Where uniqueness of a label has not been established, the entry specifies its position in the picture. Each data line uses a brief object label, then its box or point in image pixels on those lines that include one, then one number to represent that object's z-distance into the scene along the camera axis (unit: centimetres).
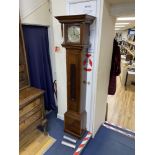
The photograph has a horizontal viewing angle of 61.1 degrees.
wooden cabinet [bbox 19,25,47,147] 157
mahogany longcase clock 150
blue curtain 206
